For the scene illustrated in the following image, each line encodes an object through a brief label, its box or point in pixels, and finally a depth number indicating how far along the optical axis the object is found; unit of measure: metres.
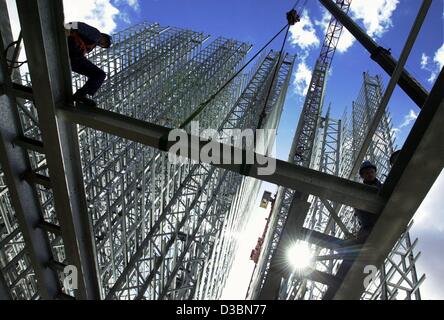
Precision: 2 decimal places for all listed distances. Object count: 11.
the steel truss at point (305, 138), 20.33
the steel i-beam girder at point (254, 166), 3.79
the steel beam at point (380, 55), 4.64
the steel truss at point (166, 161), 10.88
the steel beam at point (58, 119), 3.61
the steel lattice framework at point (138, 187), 3.60
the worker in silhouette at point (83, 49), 4.77
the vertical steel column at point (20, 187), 4.27
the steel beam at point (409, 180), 3.13
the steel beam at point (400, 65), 3.57
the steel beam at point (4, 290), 5.32
